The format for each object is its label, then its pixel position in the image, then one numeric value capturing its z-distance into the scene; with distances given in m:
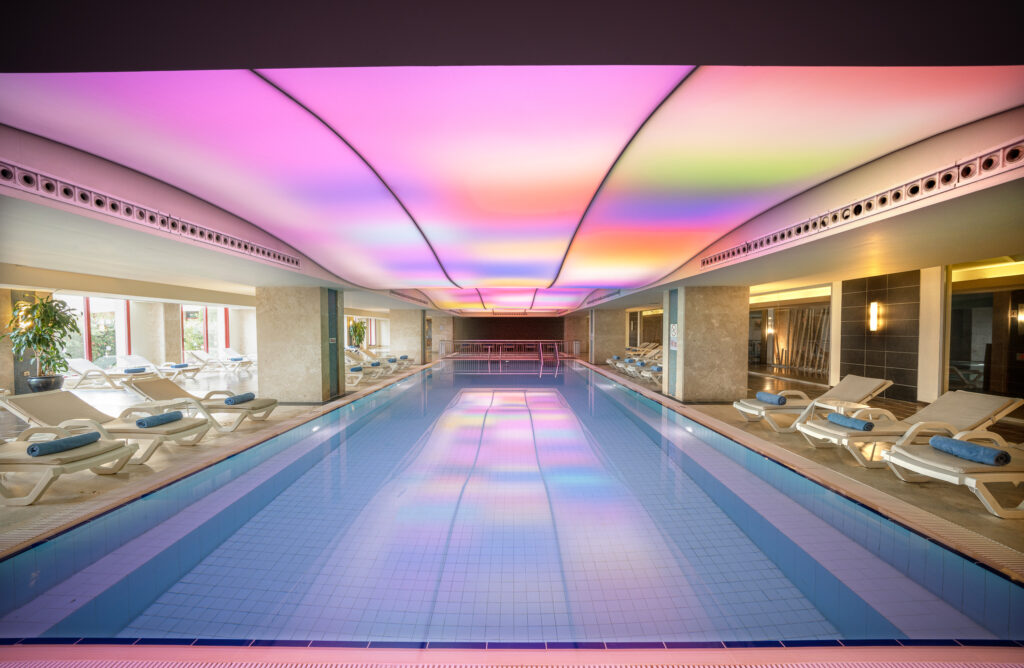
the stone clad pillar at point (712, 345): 8.53
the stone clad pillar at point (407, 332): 18.16
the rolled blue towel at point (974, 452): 3.40
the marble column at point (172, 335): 15.55
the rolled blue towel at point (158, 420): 4.83
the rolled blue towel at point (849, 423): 4.60
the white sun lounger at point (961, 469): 3.36
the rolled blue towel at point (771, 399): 6.25
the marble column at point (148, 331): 15.15
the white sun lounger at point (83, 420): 4.57
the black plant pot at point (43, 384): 7.93
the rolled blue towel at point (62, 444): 3.63
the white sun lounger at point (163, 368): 13.15
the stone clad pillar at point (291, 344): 8.55
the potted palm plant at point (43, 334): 7.79
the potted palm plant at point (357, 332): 20.17
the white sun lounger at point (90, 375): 11.58
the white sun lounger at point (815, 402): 6.02
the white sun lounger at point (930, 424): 4.29
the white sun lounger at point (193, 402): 6.14
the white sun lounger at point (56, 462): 3.55
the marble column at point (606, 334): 17.88
